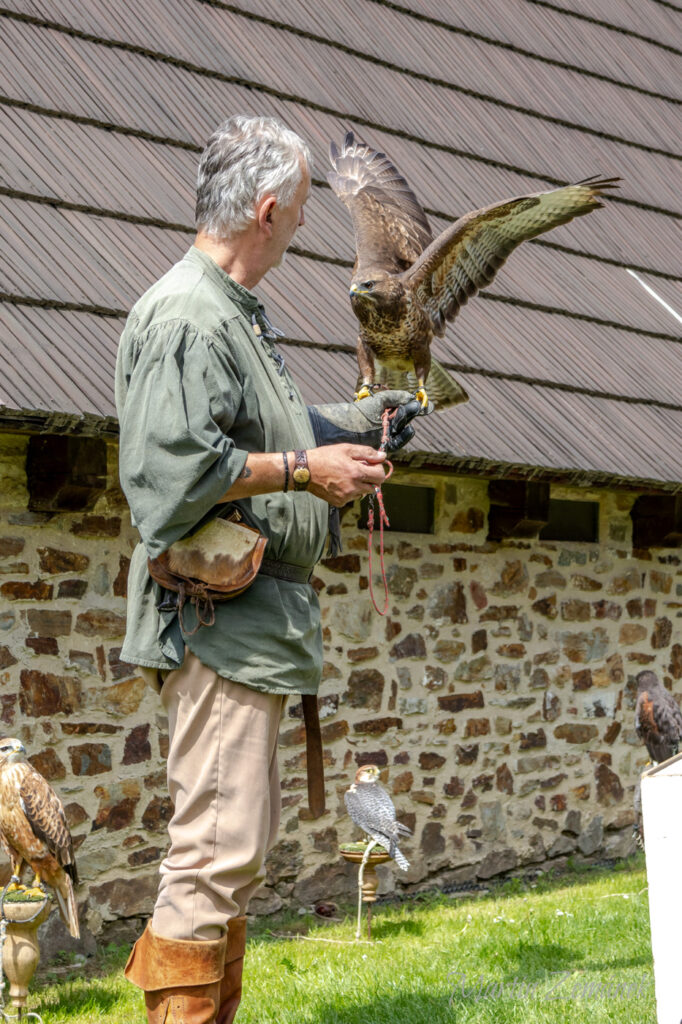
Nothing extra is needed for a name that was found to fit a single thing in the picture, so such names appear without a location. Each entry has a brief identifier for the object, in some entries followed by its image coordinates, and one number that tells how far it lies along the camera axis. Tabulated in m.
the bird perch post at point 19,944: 7.85
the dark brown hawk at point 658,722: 12.52
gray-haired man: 4.94
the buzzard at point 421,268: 8.59
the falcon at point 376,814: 10.43
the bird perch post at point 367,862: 10.39
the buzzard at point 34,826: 8.17
